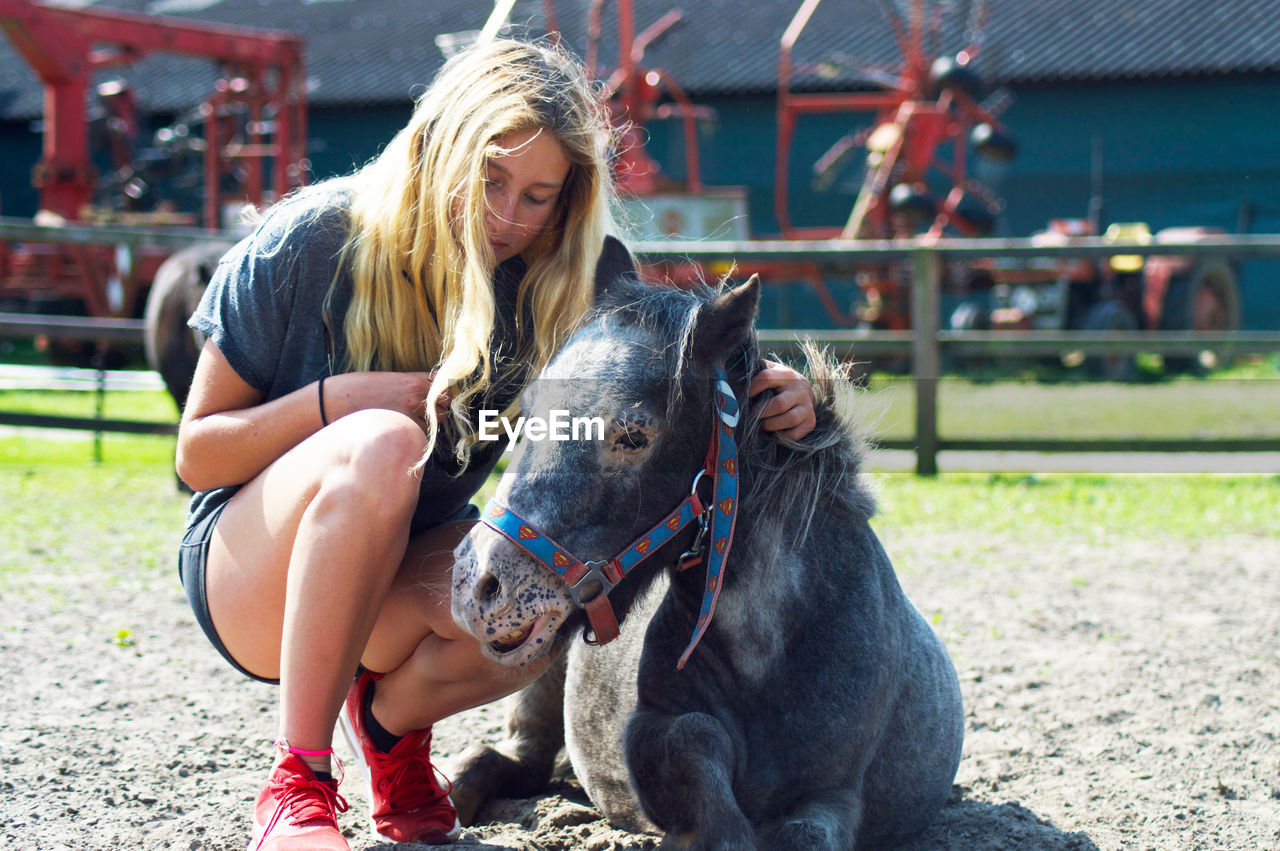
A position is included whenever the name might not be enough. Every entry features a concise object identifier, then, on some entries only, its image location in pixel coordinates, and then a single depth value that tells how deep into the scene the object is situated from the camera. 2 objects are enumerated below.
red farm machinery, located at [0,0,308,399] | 11.18
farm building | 16.22
